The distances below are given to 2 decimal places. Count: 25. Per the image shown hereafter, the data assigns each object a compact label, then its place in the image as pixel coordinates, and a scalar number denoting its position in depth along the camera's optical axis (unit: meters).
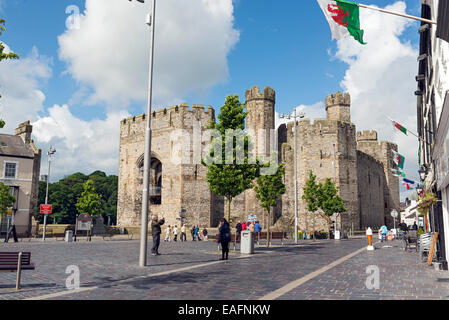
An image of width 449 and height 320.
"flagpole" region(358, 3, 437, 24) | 6.94
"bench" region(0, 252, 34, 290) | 7.56
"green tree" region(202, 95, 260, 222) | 18.45
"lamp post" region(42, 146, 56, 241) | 33.44
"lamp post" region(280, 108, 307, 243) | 29.92
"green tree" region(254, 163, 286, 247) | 23.80
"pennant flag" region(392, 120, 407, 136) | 17.12
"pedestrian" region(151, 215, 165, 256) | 15.20
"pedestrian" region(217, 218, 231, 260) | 14.24
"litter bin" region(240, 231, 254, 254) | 17.14
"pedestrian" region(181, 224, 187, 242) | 30.99
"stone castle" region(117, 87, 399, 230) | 40.25
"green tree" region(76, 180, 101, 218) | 35.06
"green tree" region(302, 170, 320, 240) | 36.31
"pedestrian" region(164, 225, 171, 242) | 28.82
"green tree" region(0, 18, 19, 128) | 8.14
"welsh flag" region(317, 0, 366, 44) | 8.79
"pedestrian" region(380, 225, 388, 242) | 29.05
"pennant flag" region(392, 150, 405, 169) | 22.61
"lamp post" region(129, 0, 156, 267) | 11.68
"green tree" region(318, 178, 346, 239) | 36.97
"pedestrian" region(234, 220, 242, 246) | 21.05
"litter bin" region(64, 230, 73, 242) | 26.44
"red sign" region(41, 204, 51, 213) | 29.82
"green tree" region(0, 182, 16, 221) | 31.36
